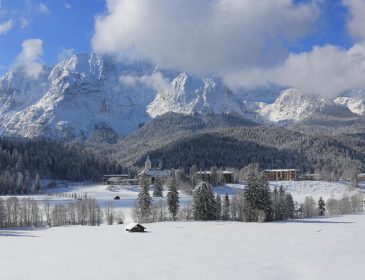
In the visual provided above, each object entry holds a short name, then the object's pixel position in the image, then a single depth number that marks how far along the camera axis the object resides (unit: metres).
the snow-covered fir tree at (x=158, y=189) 192.60
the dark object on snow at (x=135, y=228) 88.94
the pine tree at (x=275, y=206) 130.25
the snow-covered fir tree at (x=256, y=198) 121.56
